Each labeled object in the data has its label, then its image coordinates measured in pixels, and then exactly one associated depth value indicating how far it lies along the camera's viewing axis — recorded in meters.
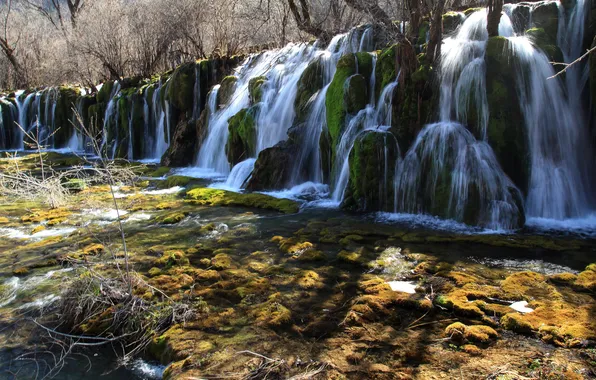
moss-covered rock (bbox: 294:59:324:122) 14.13
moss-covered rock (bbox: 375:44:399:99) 11.28
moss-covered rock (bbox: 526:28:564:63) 9.67
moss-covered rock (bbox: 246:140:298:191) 12.96
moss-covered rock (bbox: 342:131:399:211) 9.84
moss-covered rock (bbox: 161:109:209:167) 19.94
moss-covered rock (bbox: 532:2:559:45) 10.30
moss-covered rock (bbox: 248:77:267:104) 16.42
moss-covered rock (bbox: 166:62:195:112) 22.09
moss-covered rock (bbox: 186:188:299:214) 10.71
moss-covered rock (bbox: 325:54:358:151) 11.58
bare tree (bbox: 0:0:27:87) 38.31
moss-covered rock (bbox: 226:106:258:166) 15.46
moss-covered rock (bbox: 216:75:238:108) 19.34
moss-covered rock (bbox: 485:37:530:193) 9.27
